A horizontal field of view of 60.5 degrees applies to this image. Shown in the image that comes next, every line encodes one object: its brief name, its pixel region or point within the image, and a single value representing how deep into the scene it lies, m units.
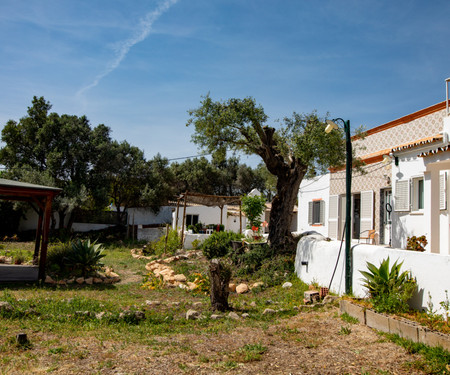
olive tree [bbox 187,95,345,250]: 12.21
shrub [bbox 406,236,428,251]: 8.76
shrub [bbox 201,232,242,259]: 15.47
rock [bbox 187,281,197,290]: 11.26
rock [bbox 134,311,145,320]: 7.29
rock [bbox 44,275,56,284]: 11.04
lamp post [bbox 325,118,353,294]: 8.82
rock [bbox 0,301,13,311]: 7.15
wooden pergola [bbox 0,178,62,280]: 11.27
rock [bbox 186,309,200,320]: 7.53
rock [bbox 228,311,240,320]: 7.65
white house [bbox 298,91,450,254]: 8.56
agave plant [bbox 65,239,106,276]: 12.12
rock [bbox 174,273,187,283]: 12.45
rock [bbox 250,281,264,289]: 11.32
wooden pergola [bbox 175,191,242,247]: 18.62
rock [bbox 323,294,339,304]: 8.66
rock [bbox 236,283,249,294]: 11.05
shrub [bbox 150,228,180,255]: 18.42
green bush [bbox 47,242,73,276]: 12.45
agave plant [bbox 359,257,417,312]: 6.79
